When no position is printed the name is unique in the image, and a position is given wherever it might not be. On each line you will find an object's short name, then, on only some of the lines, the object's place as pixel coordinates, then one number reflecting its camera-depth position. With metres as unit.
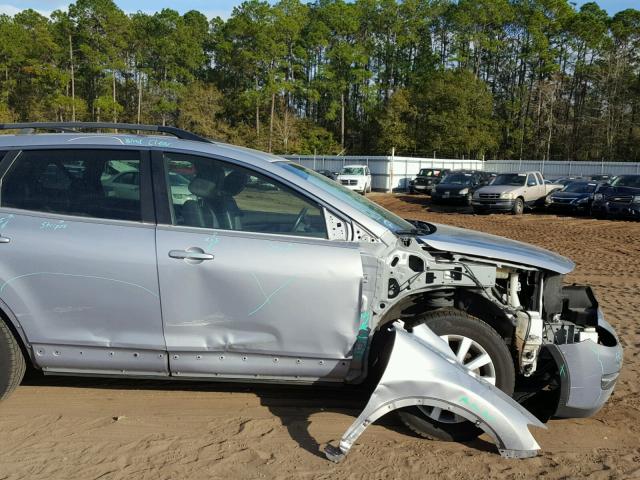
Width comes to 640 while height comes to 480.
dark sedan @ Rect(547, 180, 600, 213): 21.97
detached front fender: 3.40
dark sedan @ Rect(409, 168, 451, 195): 34.88
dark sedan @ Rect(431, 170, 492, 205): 26.30
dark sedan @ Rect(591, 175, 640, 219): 19.80
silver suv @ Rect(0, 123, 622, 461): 3.53
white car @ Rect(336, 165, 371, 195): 35.84
